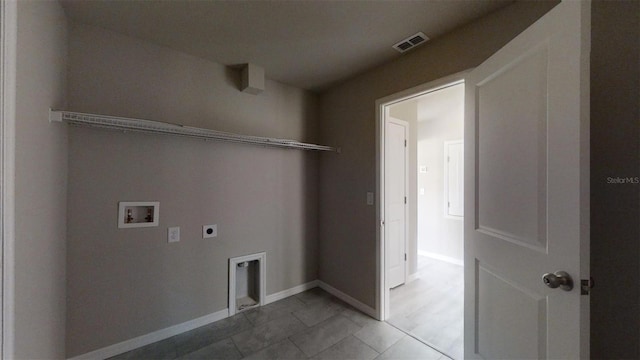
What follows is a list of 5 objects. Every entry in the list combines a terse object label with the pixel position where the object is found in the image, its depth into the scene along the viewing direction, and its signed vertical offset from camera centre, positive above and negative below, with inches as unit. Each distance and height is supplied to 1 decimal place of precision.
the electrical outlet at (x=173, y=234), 76.6 -17.7
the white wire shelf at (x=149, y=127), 54.1 +14.6
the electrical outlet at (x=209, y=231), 83.4 -18.3
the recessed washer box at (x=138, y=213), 69.0 -10.3
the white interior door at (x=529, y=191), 34.0 -1.8
